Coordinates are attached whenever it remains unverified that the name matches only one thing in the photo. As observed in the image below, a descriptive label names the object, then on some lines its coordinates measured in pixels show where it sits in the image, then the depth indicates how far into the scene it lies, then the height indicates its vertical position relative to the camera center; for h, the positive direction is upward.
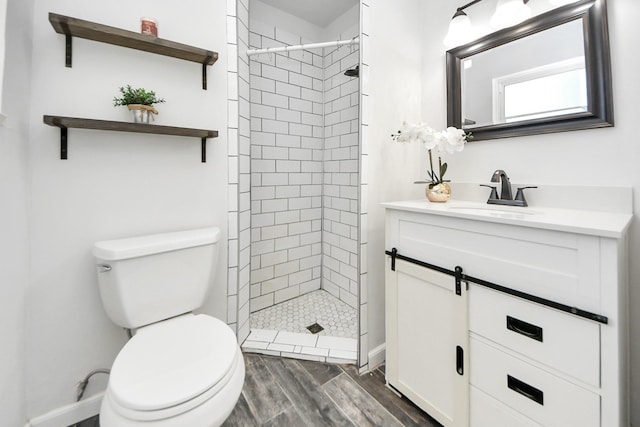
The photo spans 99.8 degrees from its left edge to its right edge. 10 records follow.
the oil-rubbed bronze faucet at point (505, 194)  1.37 +0.10
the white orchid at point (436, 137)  1.43 +0.41
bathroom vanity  0.79 -0.37
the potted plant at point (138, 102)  1.21 +0.51
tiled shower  2.26 +0.38
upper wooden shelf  1.09 +0.79
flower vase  1.48 +0.11
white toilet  0.78 -0.48
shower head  2.03 +1.09
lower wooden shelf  1.08 +0.38
